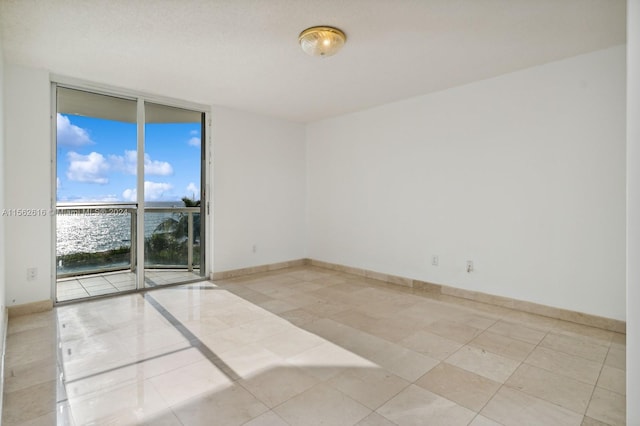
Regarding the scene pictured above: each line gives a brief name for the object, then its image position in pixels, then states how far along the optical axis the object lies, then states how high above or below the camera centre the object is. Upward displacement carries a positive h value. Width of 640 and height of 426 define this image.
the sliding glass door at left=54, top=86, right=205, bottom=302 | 3.82 +0.25
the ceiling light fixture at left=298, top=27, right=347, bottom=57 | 2.59 +1.38
